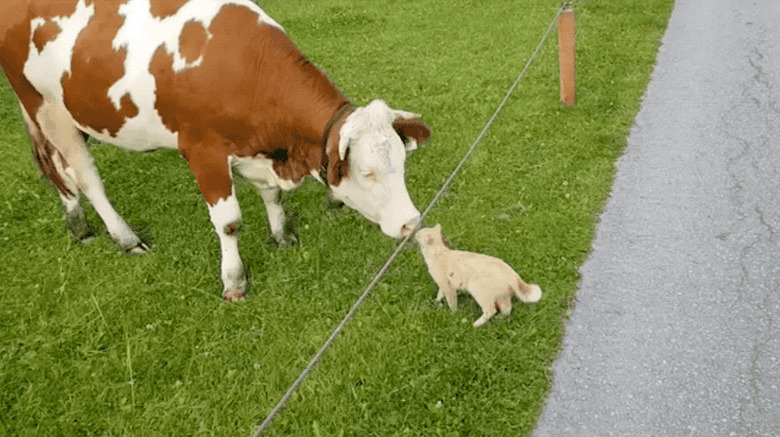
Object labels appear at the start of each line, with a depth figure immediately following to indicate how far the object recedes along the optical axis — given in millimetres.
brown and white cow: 4297
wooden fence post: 7465
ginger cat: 4371
